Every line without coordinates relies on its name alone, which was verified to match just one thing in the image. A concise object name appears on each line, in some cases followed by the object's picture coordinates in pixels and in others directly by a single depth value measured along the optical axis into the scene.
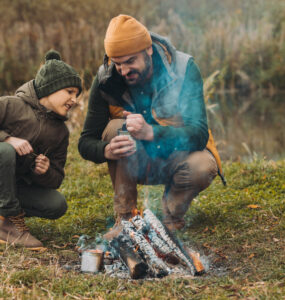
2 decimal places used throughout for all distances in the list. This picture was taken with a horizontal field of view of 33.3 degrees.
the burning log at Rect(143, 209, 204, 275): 2.85
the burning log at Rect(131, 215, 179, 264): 2.97
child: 3.14
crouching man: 3.18
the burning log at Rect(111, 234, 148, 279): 2.75
